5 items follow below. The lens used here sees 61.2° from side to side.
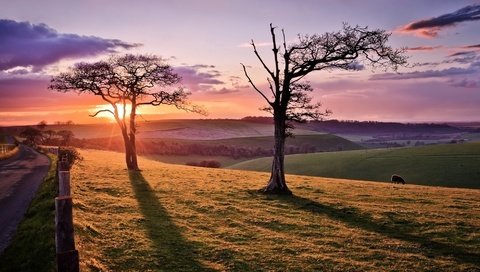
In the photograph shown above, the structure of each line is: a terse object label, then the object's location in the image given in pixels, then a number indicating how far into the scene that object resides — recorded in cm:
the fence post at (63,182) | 1565
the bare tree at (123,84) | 5109
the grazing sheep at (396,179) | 5749
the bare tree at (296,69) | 3394
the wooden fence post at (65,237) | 916
